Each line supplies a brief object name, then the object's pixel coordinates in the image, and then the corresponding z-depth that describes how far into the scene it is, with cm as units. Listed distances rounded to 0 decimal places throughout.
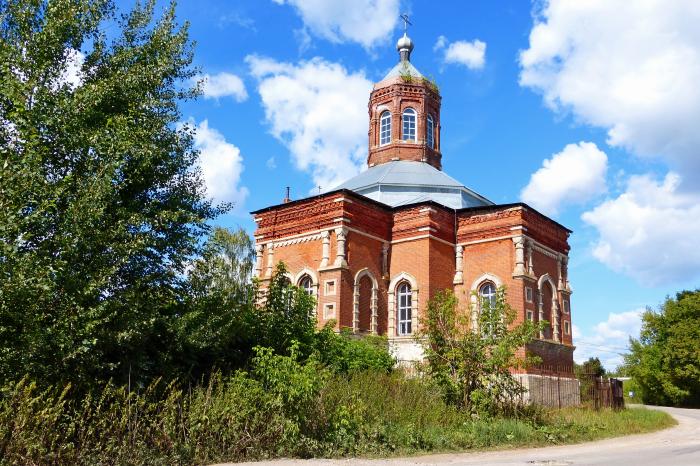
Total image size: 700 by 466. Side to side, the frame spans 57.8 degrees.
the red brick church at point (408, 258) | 2197
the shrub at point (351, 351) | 1465
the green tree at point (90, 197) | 841
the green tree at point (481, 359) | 1411
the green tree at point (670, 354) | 3019
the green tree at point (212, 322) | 1039
